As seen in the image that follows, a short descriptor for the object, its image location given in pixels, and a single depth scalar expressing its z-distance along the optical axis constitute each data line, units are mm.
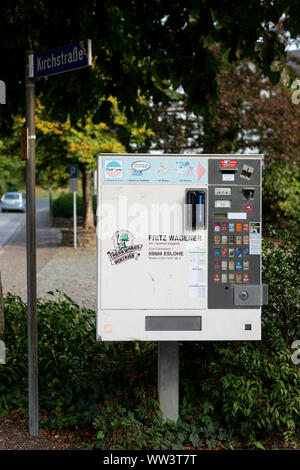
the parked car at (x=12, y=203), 41188
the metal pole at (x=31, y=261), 3791
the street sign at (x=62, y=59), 3508
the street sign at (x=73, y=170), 18152
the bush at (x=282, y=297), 4109
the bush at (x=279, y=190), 20391
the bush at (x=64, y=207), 29891
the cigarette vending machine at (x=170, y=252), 3541
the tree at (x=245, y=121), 19469
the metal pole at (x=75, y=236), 19078
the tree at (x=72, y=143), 17703
